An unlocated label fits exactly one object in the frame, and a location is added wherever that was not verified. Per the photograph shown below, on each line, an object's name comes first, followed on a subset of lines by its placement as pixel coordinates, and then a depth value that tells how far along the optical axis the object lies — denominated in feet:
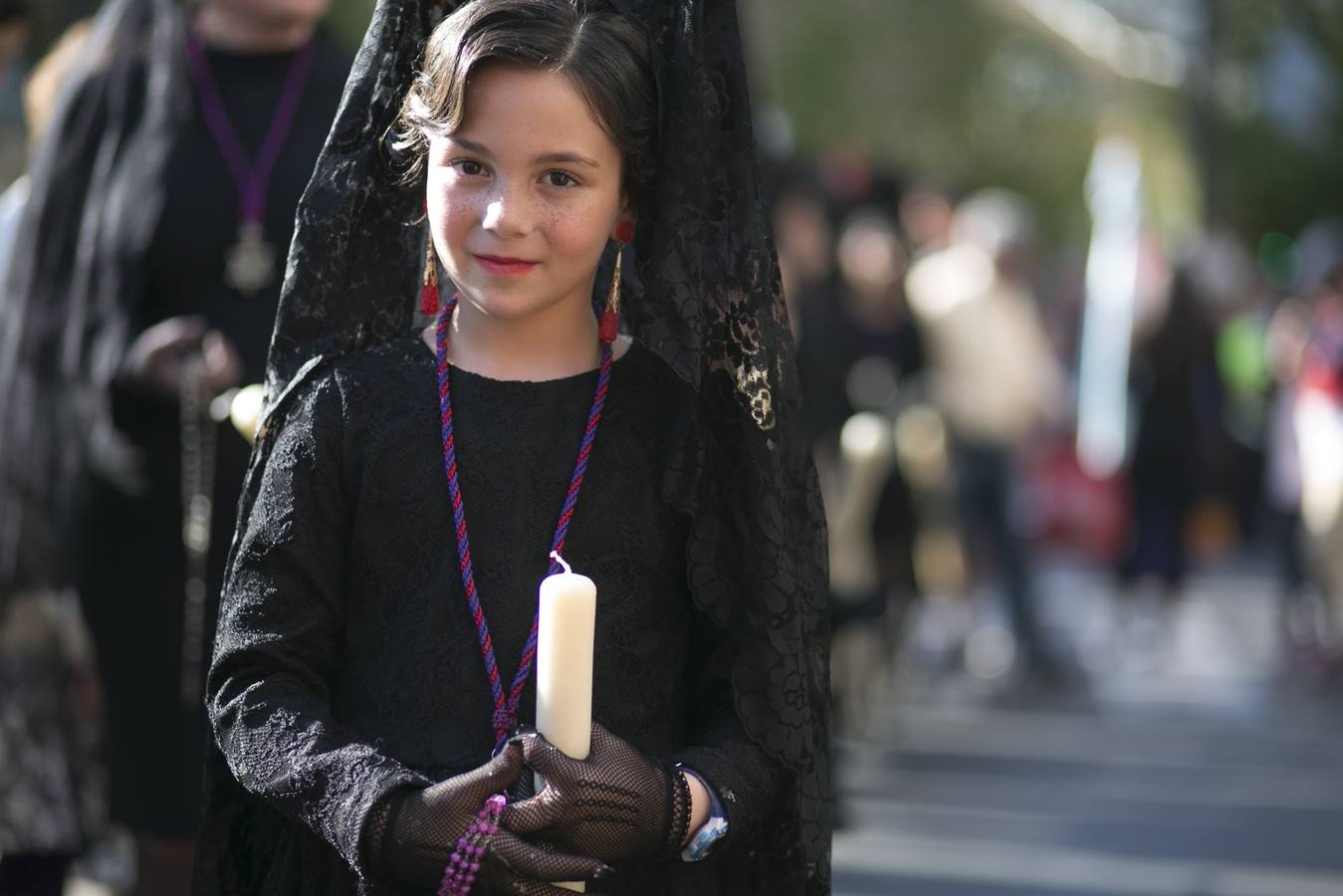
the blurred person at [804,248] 31.81
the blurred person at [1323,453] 36.81
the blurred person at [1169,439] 39.93
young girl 8.70
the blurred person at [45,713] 14.55
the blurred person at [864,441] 26.84
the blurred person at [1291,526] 38.11
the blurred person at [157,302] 13.47
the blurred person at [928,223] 43.78
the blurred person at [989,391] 35.86
